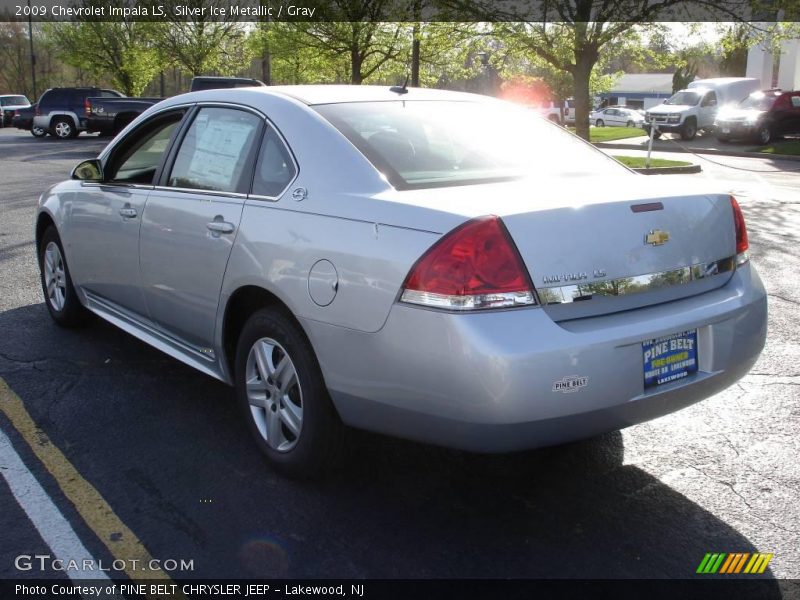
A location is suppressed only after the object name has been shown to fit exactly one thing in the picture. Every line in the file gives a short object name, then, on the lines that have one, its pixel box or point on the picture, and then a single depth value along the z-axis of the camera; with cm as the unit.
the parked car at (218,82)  1969
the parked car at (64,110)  3128
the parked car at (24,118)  3775
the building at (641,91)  7462
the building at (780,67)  4097
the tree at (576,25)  1867
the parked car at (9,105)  4562
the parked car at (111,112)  2699
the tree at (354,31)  2636
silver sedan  292
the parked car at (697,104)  3134
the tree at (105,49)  4625
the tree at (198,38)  3994
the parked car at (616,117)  4766
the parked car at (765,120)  2816
